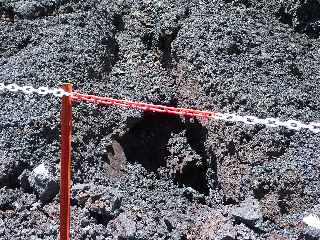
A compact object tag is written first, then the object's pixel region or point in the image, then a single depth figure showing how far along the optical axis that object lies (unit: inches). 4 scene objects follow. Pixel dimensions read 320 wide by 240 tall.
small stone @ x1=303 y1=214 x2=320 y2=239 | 91.6
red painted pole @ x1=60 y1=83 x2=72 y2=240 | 73.7
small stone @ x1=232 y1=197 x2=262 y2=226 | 99.2
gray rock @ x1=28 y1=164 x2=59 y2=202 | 104.4
